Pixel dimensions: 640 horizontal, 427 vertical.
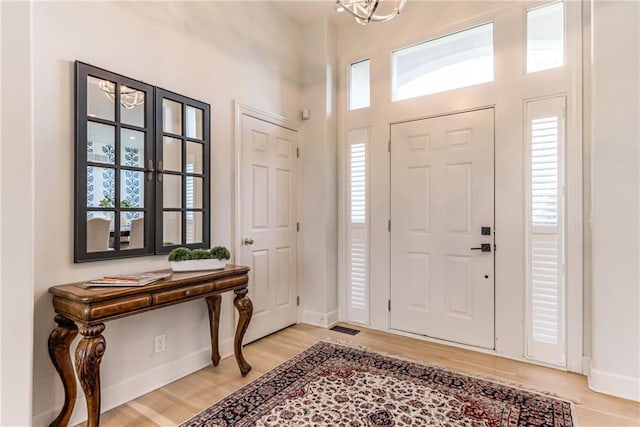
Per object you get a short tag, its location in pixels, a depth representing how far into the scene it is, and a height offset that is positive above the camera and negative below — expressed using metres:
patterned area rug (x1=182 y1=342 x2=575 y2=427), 1.96 -1.22
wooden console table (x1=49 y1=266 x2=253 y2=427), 1.68 -0.55
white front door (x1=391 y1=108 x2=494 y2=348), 2.96 -0.15
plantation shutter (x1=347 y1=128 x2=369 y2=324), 3.63 -0.21
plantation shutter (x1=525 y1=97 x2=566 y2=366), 2.62 -0.17
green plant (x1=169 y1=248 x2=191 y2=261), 2.28 -0.30
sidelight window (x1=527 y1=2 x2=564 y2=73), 2.66 +1.41
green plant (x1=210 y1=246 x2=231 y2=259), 2.44 -0.31
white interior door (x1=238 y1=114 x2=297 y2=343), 3.14 -0.10
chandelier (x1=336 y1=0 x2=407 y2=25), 1.95 +1.20
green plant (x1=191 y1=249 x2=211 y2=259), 2.34 -0.30
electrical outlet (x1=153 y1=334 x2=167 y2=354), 2.38 -0.95
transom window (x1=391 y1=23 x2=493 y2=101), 3.02 +1.41
